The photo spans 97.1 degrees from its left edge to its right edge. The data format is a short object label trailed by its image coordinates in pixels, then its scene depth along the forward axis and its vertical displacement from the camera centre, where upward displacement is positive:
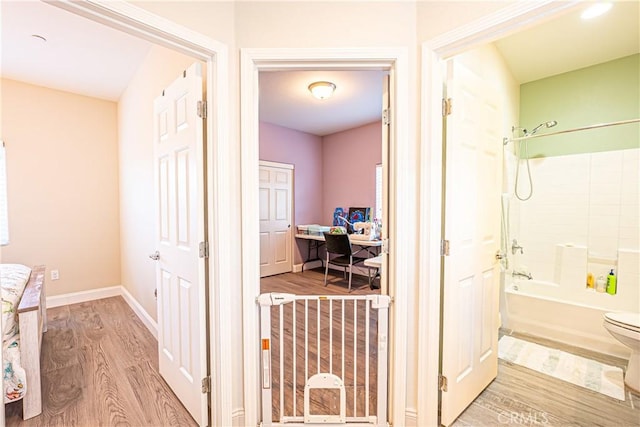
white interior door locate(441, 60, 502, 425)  1.52 -0.20
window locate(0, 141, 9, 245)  3.02 -0.01
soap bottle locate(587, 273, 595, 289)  2.59 -0.69
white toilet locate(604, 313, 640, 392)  1.82 -0.85
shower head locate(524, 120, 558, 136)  2.67 +0.77
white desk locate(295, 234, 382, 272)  4.11 -0.63
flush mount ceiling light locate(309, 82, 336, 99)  3.11 +1.30
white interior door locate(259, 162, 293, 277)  4.85 -0.21
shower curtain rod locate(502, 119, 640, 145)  2.16 +0.64
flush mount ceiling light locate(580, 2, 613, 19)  1.78 +1.27
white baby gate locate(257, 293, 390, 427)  1.52 -1.23
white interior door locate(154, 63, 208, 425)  1.51 -0.21
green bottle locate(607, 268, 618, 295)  2.44 -0.68
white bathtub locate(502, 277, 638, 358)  2.34 -0.95
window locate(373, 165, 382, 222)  4.65 +0.20
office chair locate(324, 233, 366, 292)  4.03 -0.61
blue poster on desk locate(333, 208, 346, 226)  5.13 -0.20
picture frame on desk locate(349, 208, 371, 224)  4.70 -0.16
